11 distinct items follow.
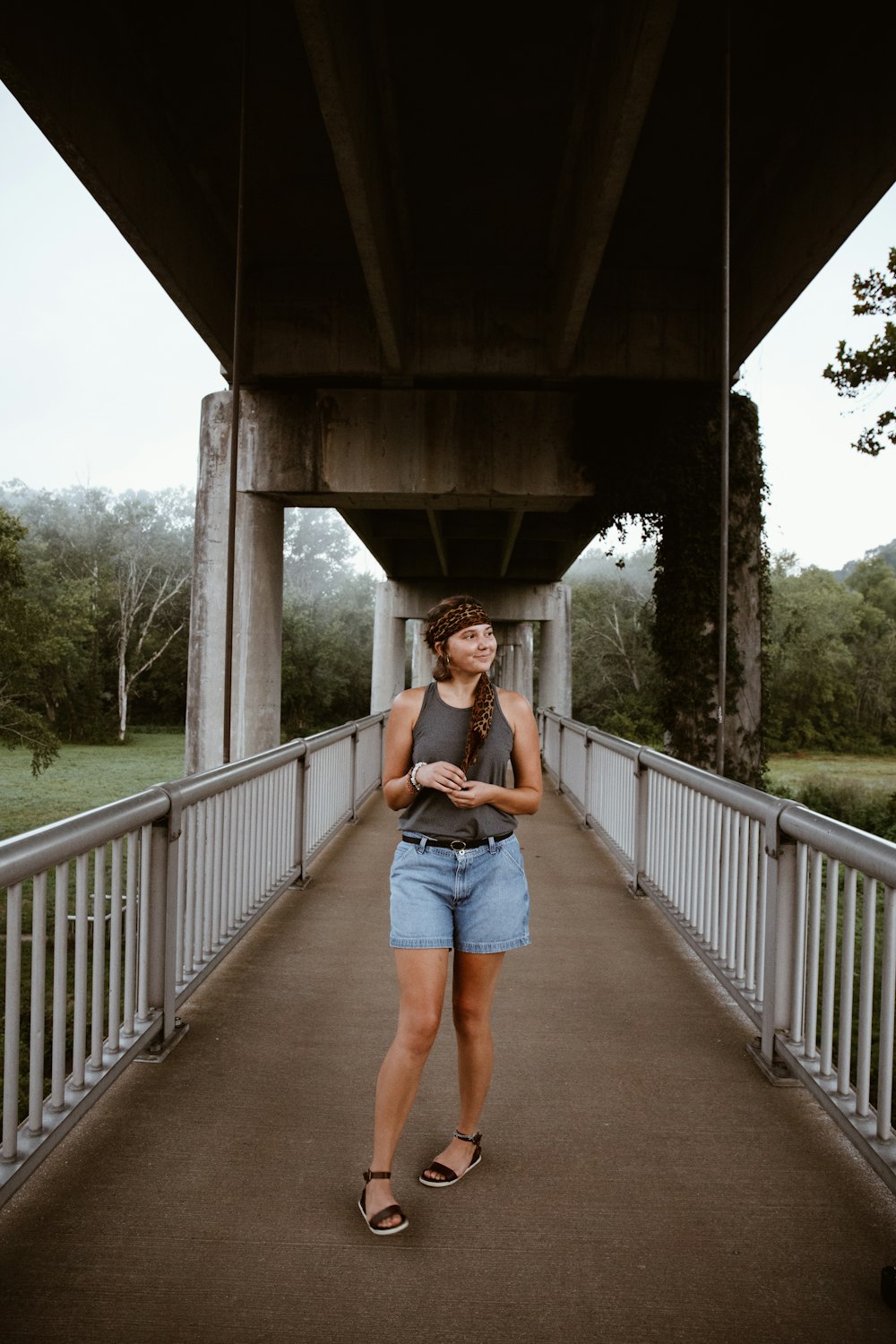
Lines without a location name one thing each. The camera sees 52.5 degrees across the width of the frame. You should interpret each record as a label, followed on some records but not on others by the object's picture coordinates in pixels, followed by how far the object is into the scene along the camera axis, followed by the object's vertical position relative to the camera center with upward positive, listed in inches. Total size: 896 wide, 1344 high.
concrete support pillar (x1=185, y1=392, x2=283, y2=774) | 388.2 +18.1
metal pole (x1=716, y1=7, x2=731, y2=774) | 250.1 +73.3
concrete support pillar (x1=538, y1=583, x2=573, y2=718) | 1009.5 +1.3
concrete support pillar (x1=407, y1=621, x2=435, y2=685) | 1330.0 -8.7
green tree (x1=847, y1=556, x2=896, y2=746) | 2468.0 -17.8
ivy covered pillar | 378.0 +29.5
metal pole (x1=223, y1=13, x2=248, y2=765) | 252.5 +67.4
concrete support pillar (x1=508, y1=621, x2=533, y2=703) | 1353.3 +4.8
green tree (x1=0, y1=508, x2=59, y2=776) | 804.0 +17.5
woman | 103.6 -24.3
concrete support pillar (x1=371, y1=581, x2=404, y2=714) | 1029.8 +12.1
